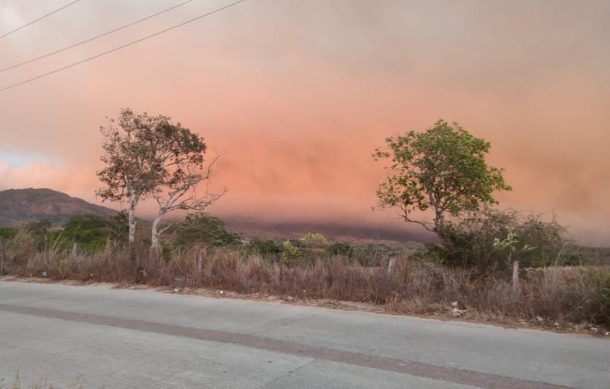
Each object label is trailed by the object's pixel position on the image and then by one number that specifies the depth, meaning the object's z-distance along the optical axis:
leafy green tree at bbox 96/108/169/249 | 33.00
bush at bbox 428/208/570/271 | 11.06
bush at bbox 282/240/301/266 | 13.59
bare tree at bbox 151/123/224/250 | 33.97
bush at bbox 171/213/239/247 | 32.81
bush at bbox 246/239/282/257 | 18.00
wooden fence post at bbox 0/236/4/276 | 19.49
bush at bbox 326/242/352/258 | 12.89
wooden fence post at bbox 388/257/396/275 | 11.41
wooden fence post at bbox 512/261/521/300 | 9.63
